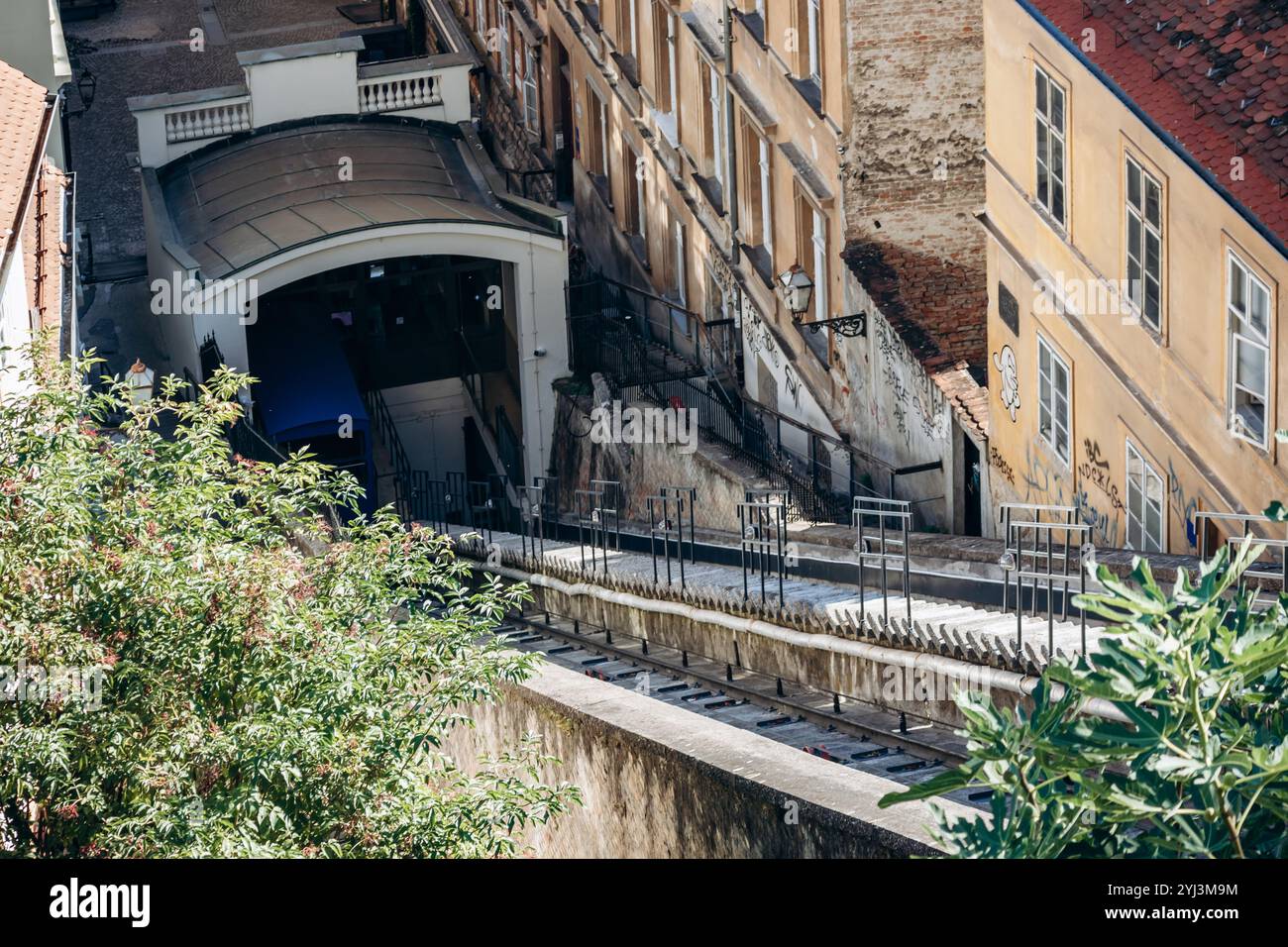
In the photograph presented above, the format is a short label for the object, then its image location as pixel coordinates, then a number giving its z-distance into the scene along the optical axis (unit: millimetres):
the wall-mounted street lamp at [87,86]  47281
